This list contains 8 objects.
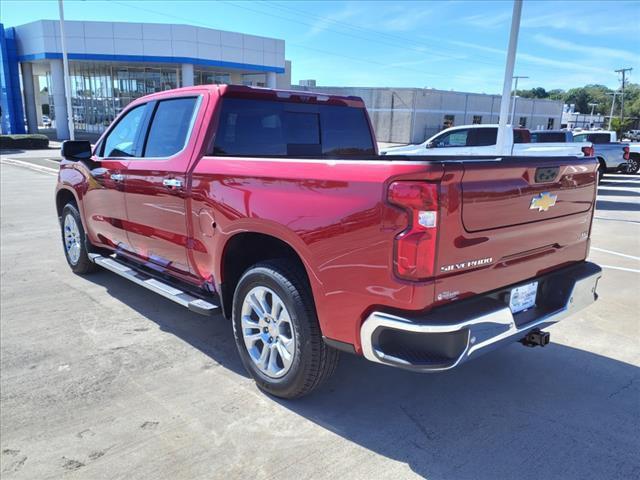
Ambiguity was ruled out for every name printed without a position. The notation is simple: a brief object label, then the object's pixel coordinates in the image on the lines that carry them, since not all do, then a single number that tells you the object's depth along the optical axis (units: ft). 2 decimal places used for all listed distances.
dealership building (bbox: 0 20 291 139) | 109.50
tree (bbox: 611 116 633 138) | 255.25
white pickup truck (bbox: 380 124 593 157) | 45.70
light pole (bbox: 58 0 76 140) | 70.23
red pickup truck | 8.09
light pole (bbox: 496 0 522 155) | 33.68
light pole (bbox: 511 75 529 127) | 173.27
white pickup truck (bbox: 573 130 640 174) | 59.77
